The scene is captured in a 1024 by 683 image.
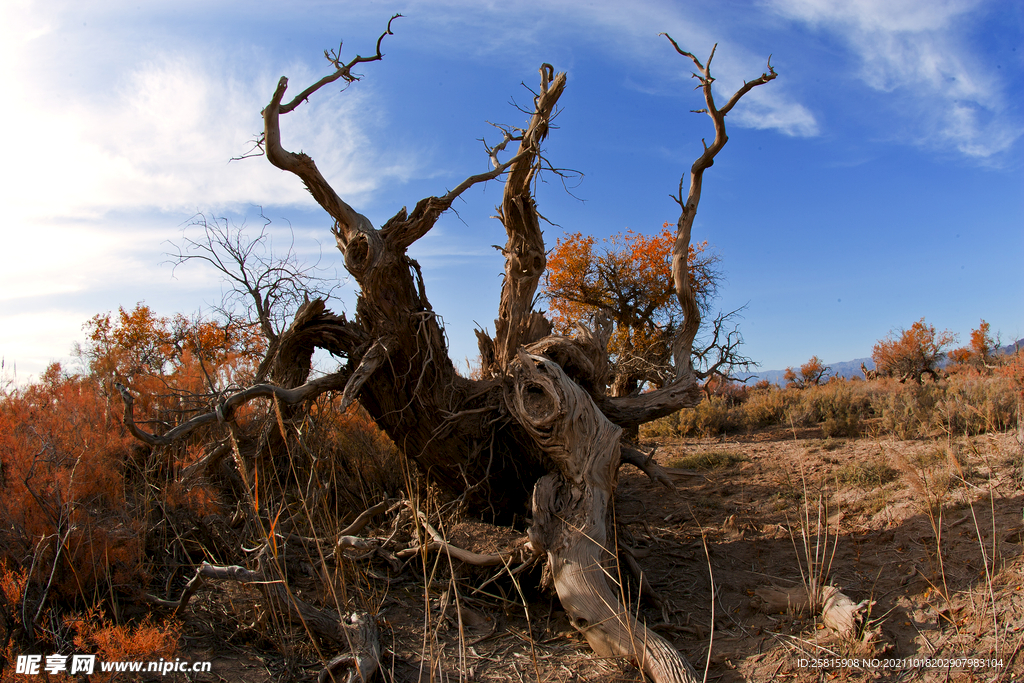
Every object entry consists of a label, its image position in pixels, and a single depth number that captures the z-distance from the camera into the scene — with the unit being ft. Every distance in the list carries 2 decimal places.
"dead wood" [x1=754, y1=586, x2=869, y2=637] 12.48
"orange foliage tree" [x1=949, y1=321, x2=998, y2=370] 57.27
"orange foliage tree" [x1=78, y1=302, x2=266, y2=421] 21.39
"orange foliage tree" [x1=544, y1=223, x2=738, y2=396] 43.98
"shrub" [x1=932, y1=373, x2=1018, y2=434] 22.12
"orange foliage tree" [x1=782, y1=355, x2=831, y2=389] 79.44
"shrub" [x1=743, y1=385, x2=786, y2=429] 36.64
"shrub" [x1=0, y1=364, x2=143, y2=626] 11.86
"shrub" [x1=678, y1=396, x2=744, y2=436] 35.01
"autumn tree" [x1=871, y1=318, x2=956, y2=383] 65.92
